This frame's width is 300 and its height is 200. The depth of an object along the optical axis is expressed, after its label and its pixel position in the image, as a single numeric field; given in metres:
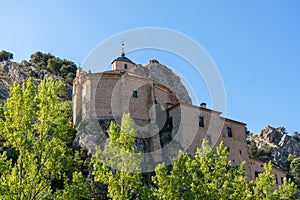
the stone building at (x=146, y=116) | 44.09
